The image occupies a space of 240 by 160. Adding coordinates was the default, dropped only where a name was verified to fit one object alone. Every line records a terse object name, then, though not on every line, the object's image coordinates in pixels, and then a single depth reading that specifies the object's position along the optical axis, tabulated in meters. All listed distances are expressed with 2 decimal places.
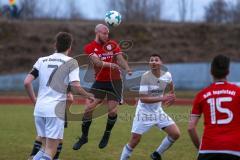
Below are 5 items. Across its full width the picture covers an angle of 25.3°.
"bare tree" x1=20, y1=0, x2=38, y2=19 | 67.38
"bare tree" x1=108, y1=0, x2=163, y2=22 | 70.69
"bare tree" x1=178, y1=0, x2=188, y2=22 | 68.00
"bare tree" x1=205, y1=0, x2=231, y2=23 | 70.18
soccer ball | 11.69
